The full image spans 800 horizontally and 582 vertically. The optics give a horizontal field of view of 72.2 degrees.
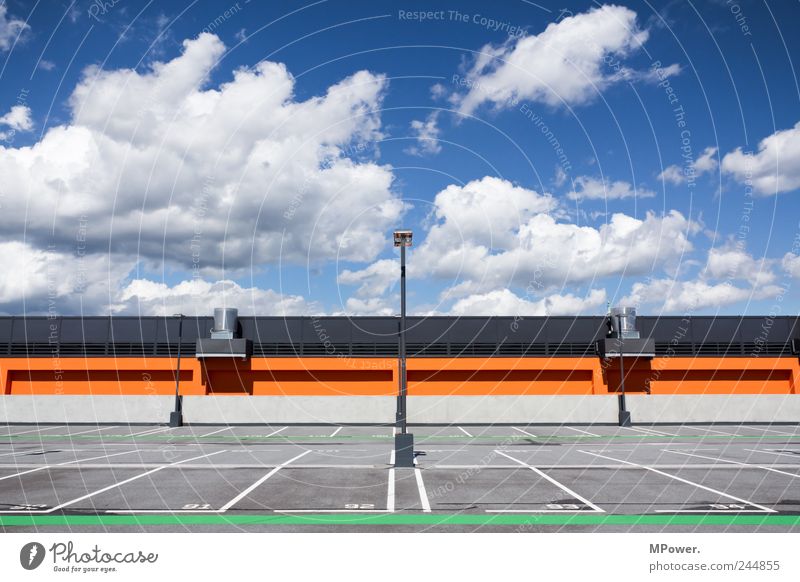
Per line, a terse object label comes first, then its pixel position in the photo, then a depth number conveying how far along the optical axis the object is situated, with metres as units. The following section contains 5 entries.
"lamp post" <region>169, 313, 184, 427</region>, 31.55
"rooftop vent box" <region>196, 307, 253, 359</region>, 35.84
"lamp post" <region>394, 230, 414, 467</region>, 15.73
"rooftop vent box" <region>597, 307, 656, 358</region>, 35.94
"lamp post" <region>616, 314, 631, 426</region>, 32.47
